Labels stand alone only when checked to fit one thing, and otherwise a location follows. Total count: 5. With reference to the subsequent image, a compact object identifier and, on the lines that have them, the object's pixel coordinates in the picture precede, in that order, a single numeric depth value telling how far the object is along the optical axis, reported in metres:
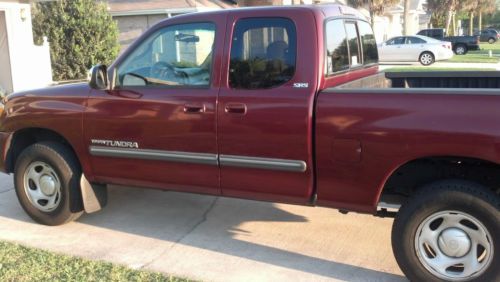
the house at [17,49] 14.53
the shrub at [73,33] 16.31
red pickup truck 3.57
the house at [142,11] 19.27
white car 25.95
